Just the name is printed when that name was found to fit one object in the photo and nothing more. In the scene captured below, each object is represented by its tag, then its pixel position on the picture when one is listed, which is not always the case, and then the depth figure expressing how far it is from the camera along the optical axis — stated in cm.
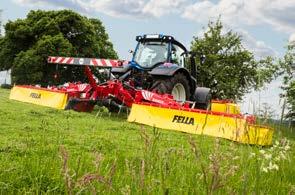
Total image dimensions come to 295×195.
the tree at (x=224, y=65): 3500
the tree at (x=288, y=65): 2856
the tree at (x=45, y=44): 3419
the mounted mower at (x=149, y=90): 1030
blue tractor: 1248
